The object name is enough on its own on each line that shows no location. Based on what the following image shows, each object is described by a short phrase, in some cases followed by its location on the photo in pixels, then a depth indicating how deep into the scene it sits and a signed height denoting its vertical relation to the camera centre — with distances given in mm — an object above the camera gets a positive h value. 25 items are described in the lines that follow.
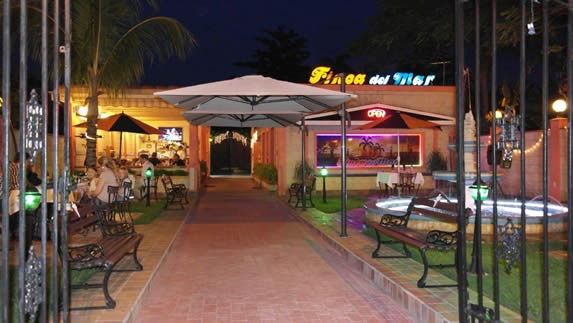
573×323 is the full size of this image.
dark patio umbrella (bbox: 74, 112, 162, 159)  13703 +1014
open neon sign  18812 +1707
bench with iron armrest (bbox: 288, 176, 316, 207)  15598 -893
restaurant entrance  36062 +499
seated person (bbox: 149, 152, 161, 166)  19675 +105
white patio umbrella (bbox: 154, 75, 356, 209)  8664 +1206
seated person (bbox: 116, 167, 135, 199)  11698 -399
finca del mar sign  22136 +3486
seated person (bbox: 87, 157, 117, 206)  10648 -447
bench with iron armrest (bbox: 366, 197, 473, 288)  6352 -986
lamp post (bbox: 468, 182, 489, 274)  6826 -1167
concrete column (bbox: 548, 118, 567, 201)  14922 +51
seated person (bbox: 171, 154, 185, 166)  21969 +67
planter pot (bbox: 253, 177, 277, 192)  21906 -1032
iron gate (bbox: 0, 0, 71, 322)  2783 +52
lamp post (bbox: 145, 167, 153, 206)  15461 -328
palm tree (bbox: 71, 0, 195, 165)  12734 +3061
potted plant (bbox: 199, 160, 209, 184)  25778 -402
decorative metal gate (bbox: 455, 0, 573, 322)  2844 +69
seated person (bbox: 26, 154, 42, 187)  8930 -248
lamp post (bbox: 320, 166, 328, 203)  16389 -371
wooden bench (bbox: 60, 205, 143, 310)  5465 -993
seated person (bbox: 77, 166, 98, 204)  11152 -480
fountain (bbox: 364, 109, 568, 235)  9594 -1059
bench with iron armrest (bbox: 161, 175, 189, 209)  15203 -842
